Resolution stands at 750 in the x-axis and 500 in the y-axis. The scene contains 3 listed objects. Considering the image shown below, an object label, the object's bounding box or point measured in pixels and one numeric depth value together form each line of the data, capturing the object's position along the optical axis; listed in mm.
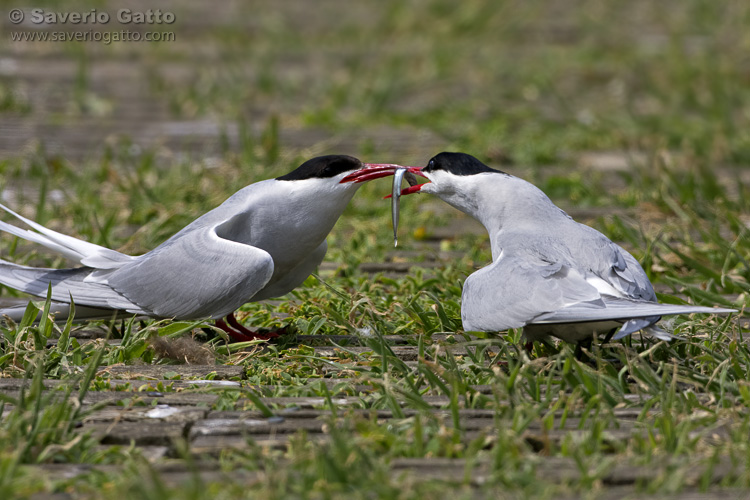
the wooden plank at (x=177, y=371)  5613
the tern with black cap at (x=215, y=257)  6074
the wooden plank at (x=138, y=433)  4617
